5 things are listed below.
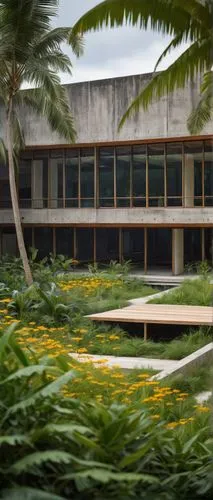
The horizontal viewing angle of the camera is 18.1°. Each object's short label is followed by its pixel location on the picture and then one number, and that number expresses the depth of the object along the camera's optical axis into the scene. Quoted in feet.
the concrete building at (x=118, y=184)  74.23
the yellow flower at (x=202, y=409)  18.33
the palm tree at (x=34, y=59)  51.34
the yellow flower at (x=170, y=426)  15.05
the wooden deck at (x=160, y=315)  37.11
